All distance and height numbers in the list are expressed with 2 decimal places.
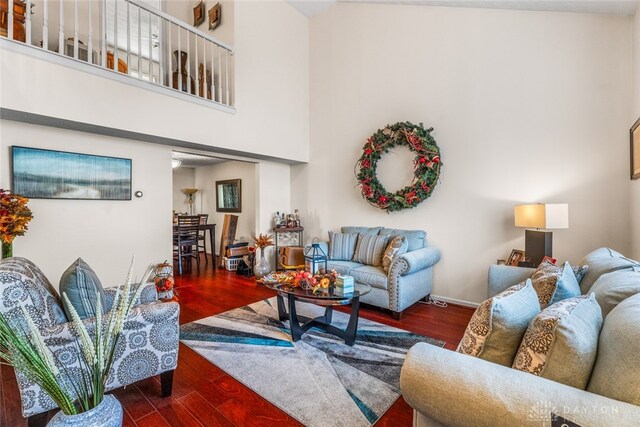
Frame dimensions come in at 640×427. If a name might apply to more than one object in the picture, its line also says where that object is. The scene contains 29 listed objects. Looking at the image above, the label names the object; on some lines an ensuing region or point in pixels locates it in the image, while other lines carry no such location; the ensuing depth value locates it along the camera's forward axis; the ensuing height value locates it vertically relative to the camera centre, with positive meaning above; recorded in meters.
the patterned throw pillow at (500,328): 1.18 -0.48
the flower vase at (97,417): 1.00 -0.71
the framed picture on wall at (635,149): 2.61 +0.55
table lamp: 2.81 -0.13
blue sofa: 3.26 -0.75
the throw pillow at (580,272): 2.03 -0.43
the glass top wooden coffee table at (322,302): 2.58 -0.83
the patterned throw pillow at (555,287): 1.55 -0.42
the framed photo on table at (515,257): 3.23 -0.53
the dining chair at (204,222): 6.40 -0.26
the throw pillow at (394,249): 3.51 -0.47
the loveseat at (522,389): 0.87 -0.58
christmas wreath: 3.88 +0.62
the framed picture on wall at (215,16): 4.29 +2.85
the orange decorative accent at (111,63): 3.89 +1.96
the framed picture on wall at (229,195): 6.57 +0.36
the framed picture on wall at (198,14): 4.65 +3.14
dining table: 5.41 -0.36
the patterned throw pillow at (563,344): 0.98 -0.46
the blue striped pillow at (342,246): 4.15 -0.50
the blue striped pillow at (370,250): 3.86 -0.52
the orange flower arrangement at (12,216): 2.44 -0.03
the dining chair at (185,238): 5.37 -0.49
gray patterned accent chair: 1.52 -0.71
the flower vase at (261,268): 4.95 -0.95
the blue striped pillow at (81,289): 1.71 -0.45
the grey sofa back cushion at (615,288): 1.39 -0.39
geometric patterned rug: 1.88 -1.21
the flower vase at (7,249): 2.52 -0.31
